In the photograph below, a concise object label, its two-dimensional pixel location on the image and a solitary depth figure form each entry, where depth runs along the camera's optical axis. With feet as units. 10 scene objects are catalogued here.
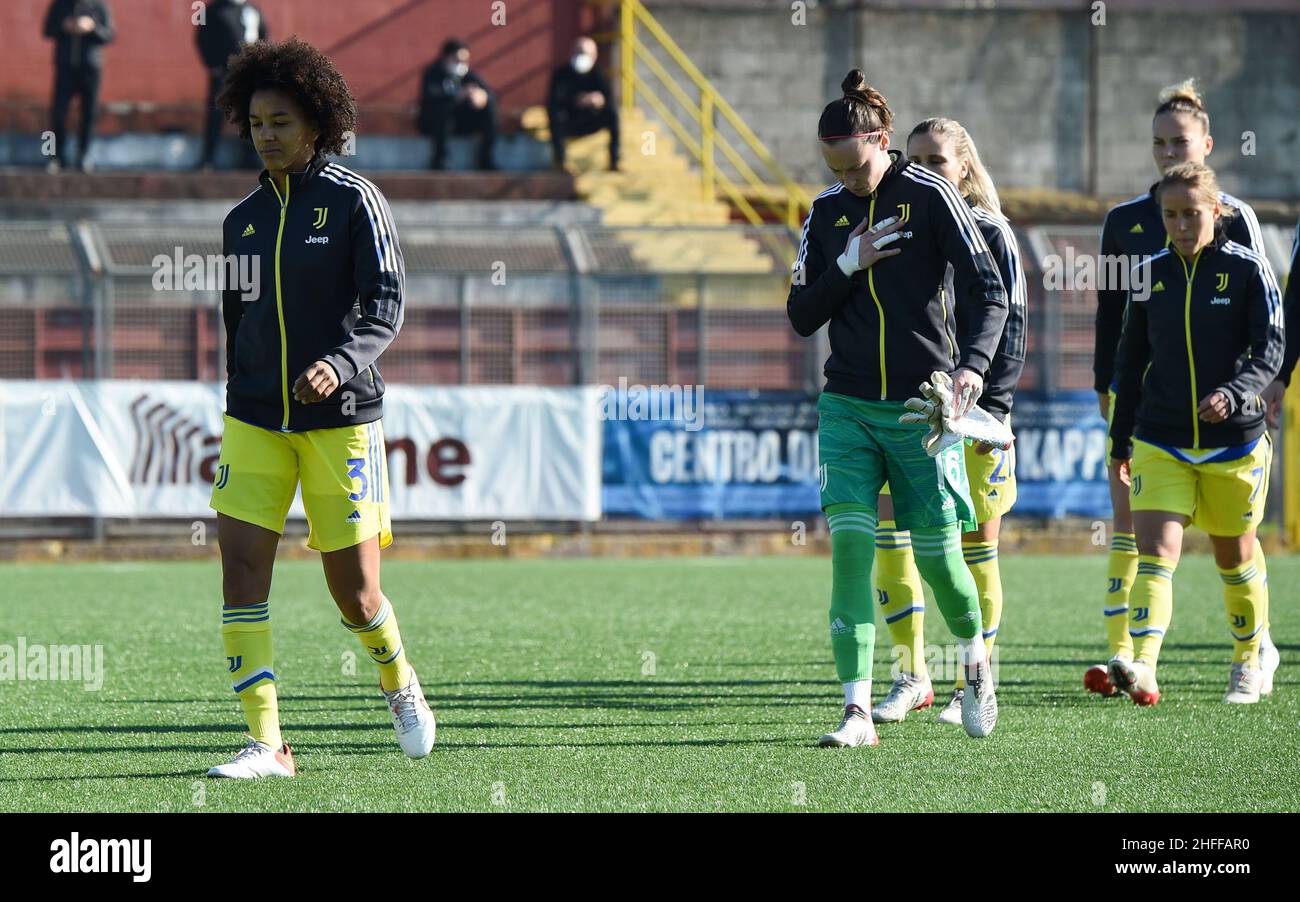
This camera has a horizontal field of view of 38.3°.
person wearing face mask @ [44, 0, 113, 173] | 69.62
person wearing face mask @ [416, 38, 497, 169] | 72.28
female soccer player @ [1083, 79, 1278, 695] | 24.39
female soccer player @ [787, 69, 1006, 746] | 20.36
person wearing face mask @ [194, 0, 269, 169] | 69.87
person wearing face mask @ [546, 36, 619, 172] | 72.74
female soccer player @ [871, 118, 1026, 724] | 22.27
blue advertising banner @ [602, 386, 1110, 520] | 56.75
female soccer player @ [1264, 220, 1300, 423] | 24.12
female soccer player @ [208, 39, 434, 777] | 18.89
